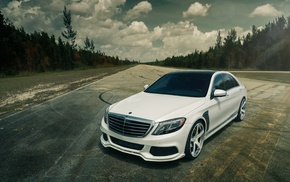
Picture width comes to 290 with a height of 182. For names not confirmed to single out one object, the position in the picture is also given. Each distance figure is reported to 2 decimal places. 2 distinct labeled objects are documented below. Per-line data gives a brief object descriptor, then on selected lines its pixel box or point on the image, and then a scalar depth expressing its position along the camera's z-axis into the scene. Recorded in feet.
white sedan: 11.68
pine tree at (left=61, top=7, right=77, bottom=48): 204.31
